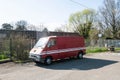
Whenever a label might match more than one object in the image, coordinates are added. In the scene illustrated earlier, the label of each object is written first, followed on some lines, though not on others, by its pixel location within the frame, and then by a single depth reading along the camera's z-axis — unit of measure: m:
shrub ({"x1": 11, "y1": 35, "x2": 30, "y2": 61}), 8.01
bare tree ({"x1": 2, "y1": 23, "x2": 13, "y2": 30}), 33.08
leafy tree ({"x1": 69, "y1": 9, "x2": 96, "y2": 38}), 29.44
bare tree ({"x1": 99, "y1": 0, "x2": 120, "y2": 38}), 21.33
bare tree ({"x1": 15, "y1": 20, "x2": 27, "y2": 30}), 33.43
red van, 6.83
